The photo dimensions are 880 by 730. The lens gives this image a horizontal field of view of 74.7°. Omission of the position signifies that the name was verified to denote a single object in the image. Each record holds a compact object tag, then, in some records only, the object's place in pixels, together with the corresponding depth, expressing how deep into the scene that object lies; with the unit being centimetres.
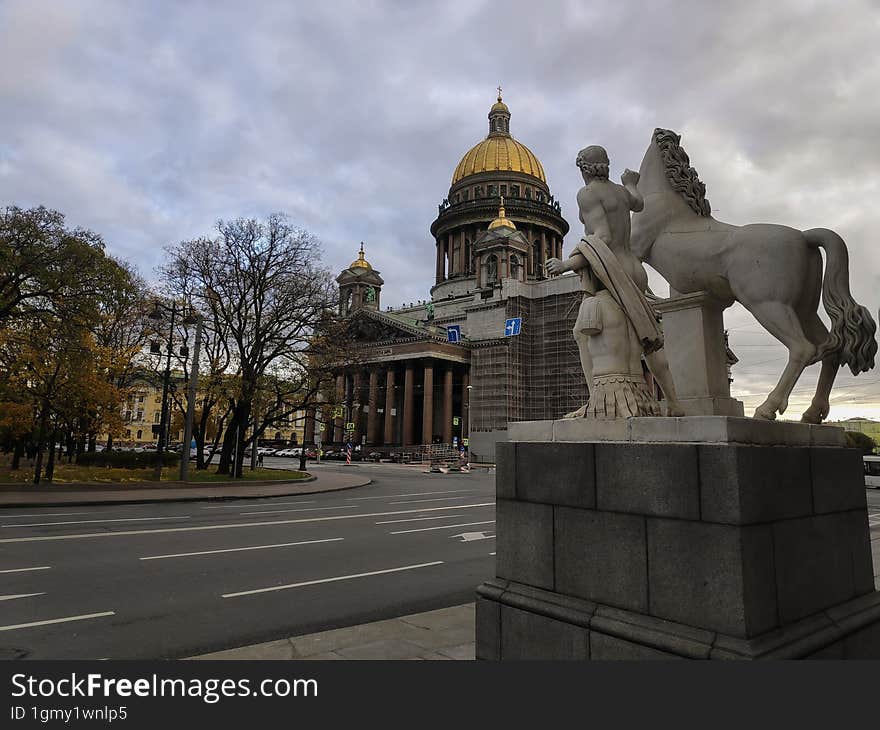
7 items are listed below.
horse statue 523
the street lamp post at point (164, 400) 2585
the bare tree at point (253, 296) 2995
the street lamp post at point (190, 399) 2628
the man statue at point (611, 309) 494
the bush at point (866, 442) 8604
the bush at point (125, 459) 3409
